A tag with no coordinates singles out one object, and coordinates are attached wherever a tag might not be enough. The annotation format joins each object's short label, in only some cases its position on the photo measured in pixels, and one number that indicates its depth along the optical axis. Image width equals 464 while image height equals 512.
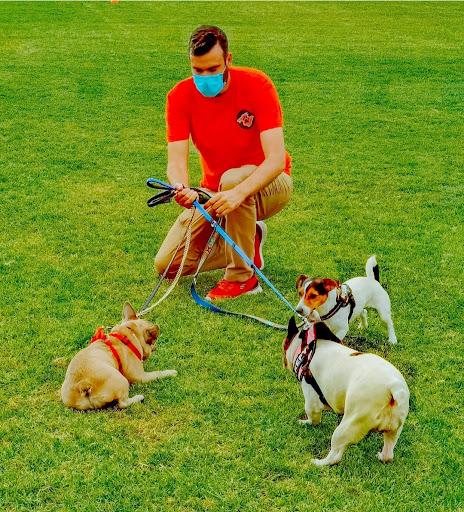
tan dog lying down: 3.30
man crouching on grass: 4.31
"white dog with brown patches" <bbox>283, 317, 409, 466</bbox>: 2.69
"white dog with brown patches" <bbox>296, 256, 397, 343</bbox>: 3.60
